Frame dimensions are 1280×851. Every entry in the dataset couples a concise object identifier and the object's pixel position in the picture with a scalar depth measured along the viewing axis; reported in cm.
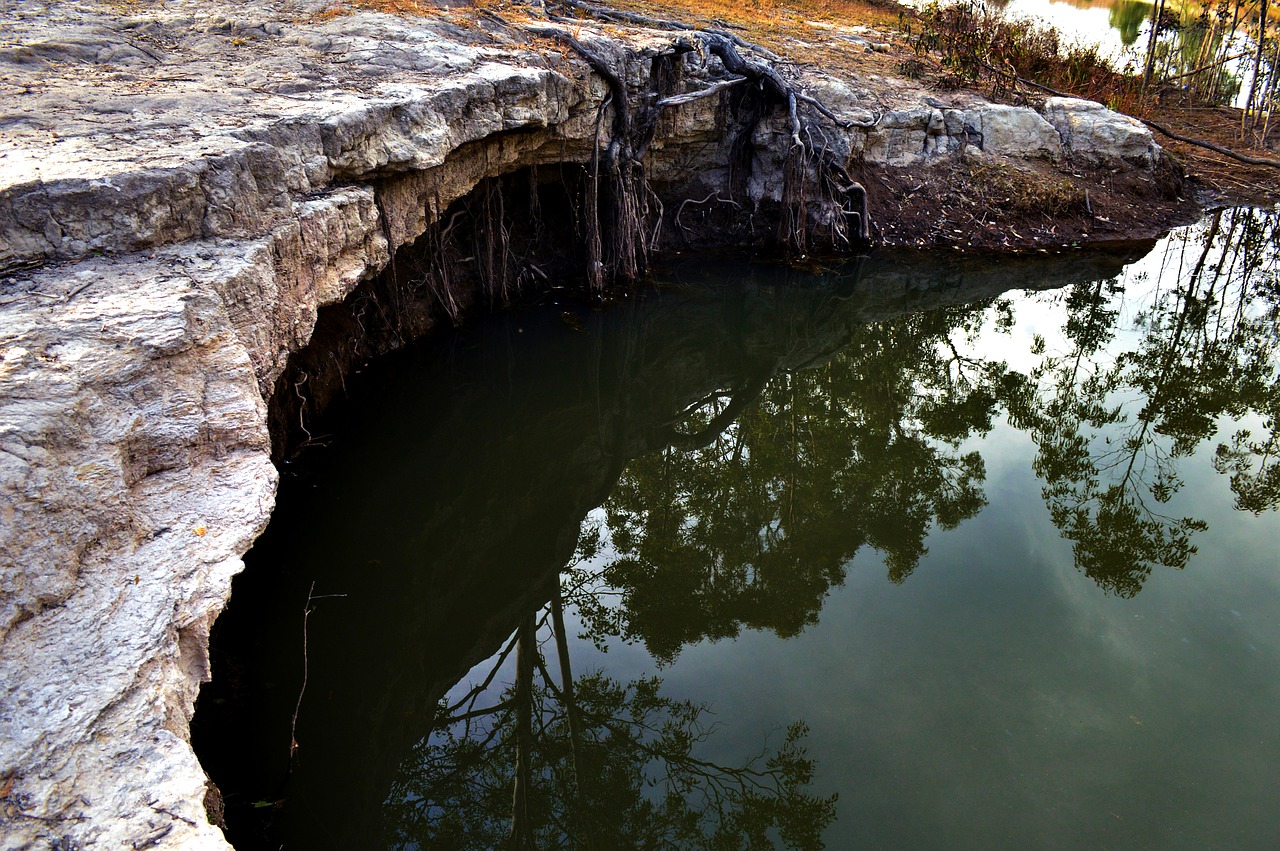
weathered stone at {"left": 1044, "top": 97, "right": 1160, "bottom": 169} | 1188
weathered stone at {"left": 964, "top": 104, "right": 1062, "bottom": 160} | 1160
